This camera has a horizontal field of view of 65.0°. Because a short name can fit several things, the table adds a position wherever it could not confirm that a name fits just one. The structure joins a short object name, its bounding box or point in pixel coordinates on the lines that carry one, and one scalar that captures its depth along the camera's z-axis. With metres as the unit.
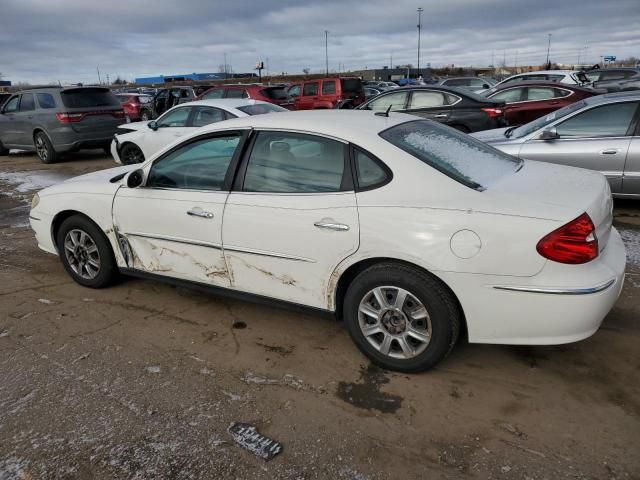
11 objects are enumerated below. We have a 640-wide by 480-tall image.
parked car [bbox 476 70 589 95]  17.29
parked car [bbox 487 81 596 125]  11.29
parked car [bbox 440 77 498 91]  22.84
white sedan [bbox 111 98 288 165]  8.91
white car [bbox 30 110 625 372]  2.63
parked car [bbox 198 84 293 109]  14.22
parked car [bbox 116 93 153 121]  21.48
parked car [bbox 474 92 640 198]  5.83
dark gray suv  11.75
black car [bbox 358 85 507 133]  10.02
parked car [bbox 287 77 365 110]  16.74
